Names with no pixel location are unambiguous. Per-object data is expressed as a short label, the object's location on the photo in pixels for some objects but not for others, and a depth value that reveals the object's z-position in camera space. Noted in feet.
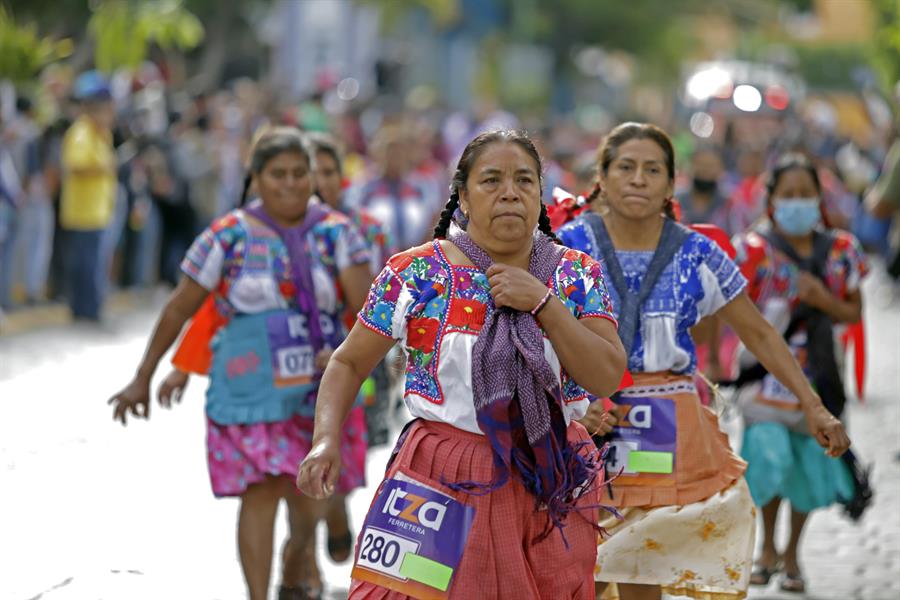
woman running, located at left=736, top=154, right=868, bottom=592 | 50.78
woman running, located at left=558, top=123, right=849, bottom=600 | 38.11
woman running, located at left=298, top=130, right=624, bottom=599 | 29.30
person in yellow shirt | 105.91
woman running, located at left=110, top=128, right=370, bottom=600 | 43.55
